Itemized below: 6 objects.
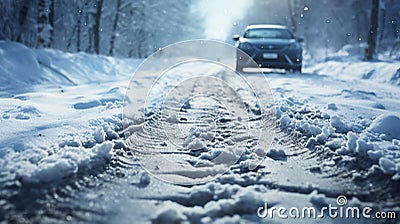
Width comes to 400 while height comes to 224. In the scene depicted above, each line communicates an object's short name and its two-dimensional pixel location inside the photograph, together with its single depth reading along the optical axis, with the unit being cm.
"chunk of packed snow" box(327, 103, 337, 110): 464
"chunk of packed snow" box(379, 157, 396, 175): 223
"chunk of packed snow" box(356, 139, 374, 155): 263
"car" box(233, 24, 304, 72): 1048
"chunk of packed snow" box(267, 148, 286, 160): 281
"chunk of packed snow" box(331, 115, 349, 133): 344
